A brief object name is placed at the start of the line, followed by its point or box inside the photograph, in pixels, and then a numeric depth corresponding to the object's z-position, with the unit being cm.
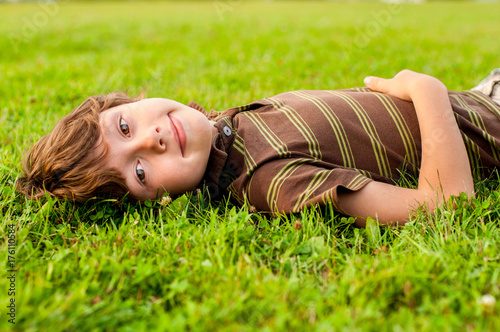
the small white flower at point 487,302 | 91
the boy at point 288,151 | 106
